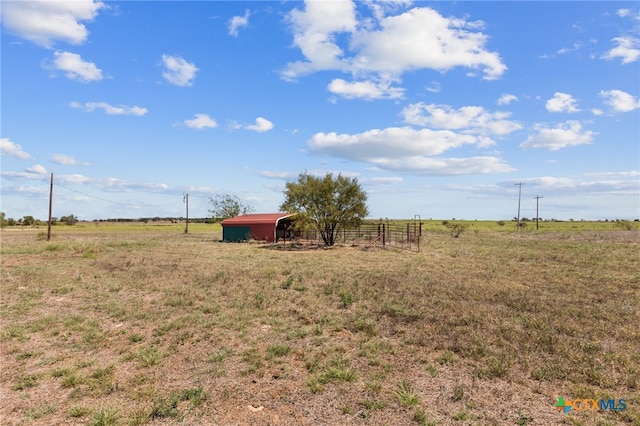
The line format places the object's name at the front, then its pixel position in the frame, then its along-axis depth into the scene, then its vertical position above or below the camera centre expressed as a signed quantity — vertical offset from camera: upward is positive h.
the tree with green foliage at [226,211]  72.69 +1.28
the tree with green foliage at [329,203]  37.56 +1.85
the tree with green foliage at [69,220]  127.62 -2.77
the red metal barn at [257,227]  44.16 -1.13
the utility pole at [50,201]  40.19 +1.23
